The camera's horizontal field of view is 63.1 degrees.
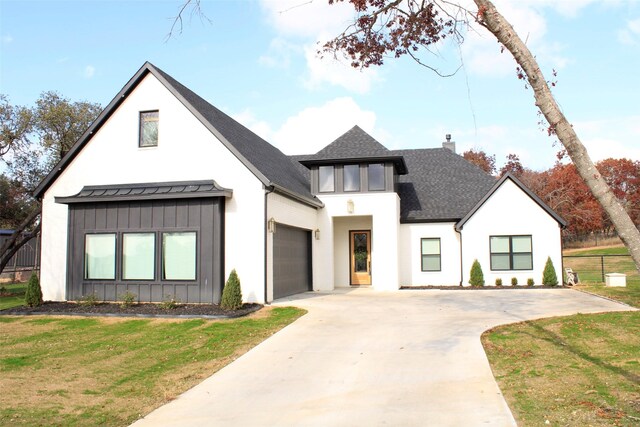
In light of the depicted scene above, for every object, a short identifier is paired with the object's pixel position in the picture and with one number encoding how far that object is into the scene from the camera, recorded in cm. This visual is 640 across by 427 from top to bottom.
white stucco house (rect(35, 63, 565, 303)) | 1523
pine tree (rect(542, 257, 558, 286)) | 2041
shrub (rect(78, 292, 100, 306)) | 1522
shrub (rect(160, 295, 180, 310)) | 1434
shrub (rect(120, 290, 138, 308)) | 1486
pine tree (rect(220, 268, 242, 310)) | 1371
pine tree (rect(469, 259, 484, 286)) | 2100
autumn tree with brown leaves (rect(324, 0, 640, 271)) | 553
